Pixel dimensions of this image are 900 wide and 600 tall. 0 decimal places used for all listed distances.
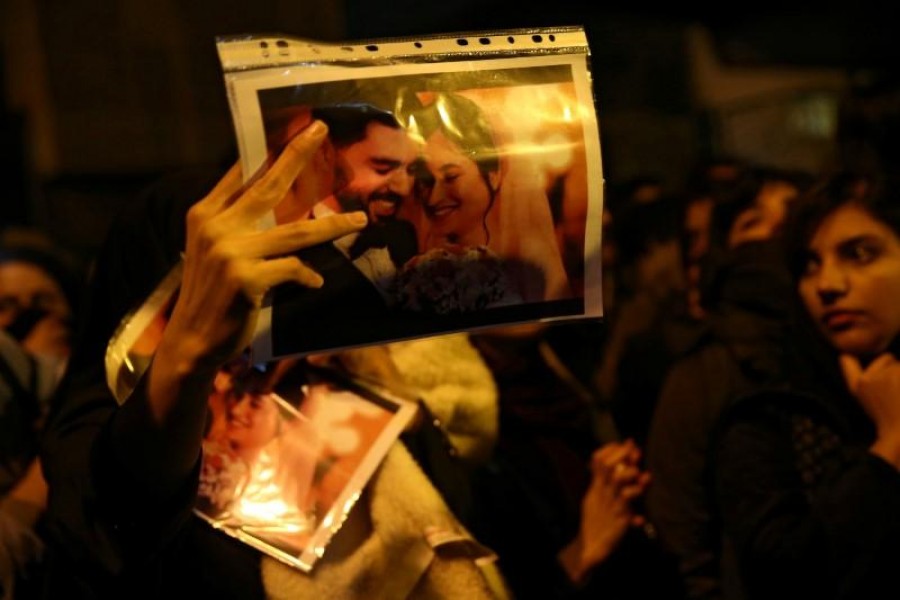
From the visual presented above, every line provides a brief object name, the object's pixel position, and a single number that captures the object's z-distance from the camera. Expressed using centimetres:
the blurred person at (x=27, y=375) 128
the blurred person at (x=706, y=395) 177
